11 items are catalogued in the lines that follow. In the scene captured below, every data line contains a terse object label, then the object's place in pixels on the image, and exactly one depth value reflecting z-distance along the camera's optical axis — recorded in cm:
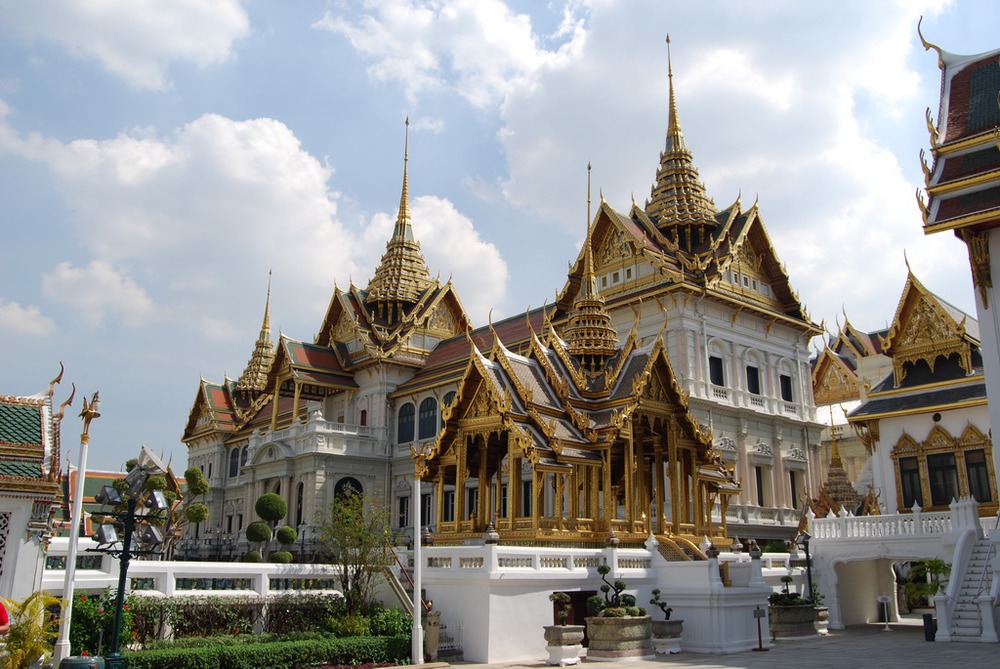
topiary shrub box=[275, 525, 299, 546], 3456
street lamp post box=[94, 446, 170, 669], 972
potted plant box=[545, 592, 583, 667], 1260
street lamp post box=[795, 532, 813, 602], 1887
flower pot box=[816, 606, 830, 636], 1830
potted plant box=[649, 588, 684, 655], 1395
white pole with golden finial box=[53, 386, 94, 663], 1004
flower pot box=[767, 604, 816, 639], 1692
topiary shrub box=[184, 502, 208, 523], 2460
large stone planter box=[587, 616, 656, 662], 1321
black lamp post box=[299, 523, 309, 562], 3556
